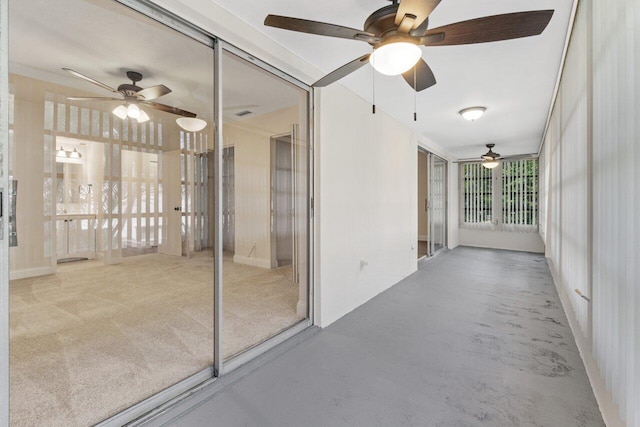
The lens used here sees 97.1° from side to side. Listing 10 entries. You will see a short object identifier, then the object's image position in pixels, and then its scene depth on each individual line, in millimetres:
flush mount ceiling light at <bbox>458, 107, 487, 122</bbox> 4086
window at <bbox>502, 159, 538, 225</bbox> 7777
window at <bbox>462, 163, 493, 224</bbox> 8445
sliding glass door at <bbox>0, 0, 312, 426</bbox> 1939
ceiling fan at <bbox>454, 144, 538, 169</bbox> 6695
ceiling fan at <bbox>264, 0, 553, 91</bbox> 1505
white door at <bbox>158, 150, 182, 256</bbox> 3170
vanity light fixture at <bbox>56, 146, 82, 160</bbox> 2506
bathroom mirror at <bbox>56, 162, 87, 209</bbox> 2525
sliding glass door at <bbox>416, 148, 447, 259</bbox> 6949
